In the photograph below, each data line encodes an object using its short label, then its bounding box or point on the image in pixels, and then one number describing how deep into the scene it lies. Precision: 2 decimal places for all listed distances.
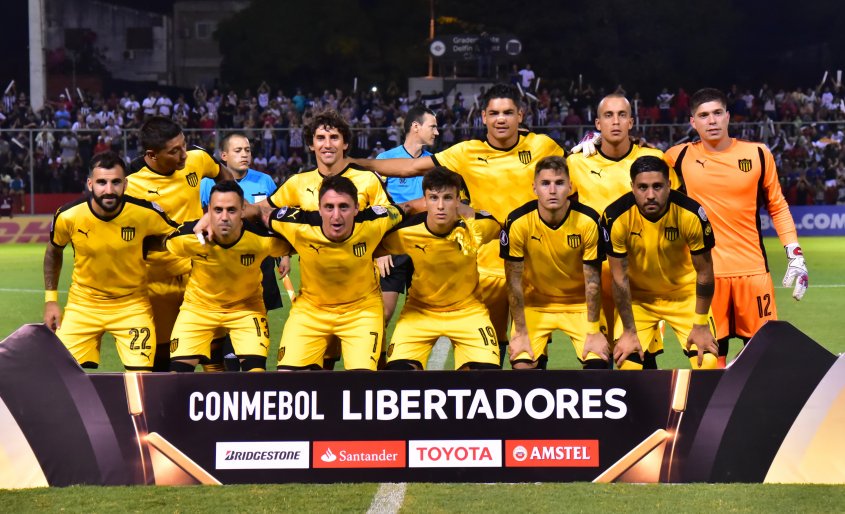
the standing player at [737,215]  7.15
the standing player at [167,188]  7.62
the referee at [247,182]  9.02
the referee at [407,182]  9.34
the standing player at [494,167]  7.42
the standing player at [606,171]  7.21
